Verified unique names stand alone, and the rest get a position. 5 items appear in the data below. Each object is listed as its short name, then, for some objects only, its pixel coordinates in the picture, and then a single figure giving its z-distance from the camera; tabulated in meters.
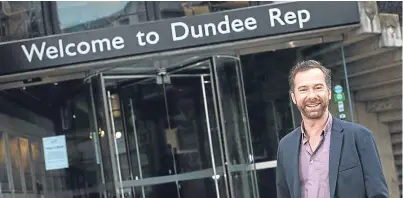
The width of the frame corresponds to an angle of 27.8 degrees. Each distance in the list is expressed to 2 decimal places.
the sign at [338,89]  11.80
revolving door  11.46
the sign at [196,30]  10.73
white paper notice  11.71
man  3.64
